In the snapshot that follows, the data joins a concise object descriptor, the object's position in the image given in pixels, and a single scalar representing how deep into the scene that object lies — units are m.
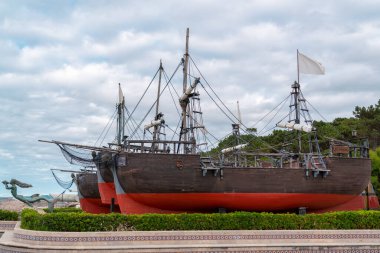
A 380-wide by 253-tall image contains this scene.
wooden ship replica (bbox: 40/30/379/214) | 19.27
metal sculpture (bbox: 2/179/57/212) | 21.15
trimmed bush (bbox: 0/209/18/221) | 23.41
